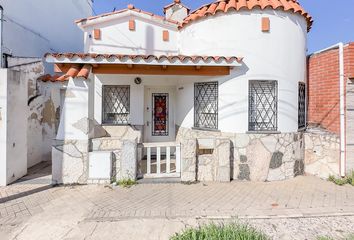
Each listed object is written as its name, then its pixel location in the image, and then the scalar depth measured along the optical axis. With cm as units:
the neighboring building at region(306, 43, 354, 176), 662
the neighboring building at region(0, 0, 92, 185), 601
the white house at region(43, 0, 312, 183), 616
